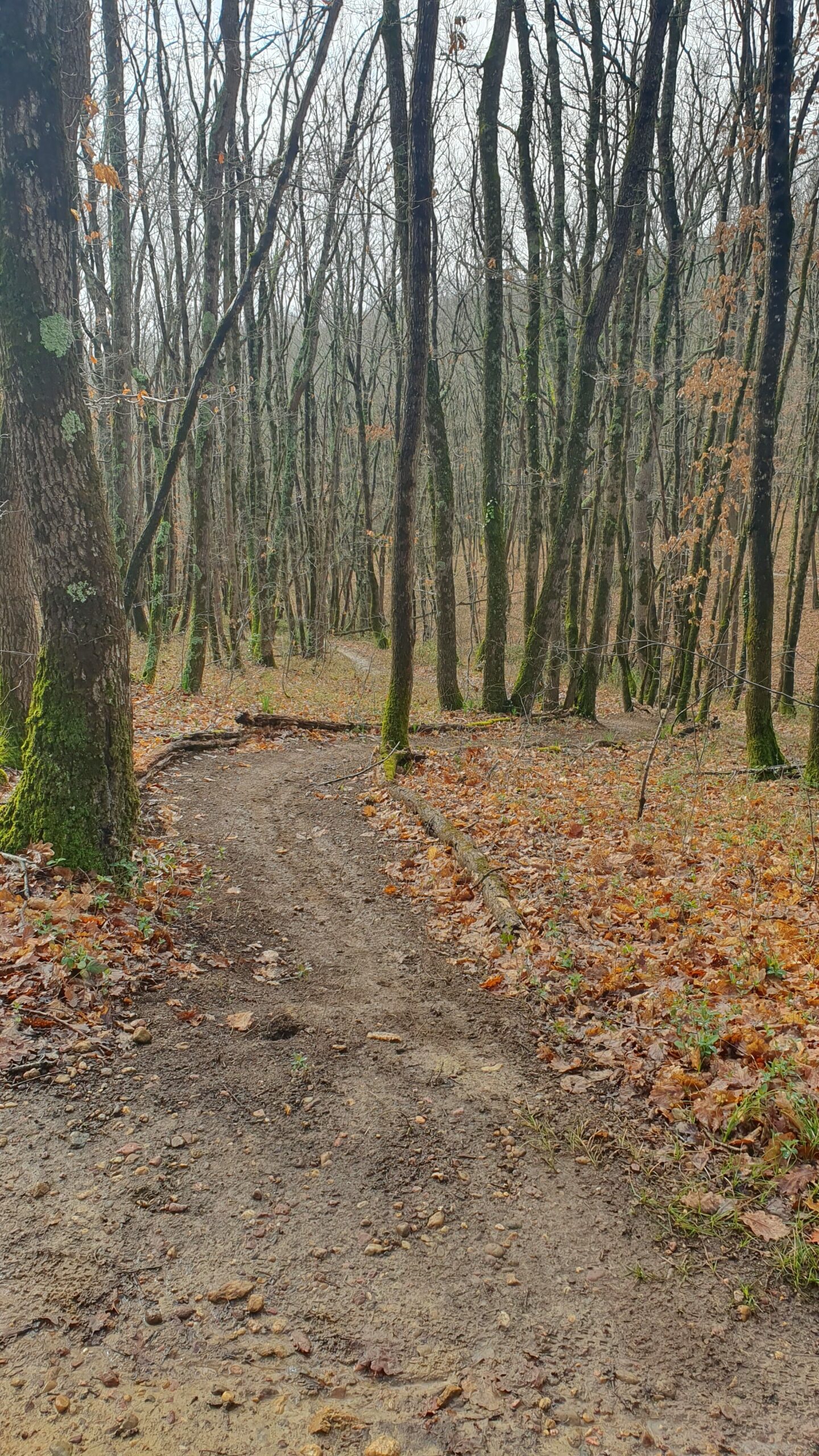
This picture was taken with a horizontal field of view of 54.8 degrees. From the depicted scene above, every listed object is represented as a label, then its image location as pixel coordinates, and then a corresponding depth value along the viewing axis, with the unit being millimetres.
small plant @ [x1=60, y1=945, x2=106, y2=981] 4688
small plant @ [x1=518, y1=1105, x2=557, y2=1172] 3773
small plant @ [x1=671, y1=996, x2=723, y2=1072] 4141
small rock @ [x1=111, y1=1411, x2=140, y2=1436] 2385
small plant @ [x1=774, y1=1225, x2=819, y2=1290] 3000
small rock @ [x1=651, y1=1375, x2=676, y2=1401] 2605
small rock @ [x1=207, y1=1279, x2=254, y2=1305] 2904
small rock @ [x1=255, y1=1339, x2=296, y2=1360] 2701
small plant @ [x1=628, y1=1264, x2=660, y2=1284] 3068
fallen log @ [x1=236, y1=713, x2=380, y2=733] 13188
